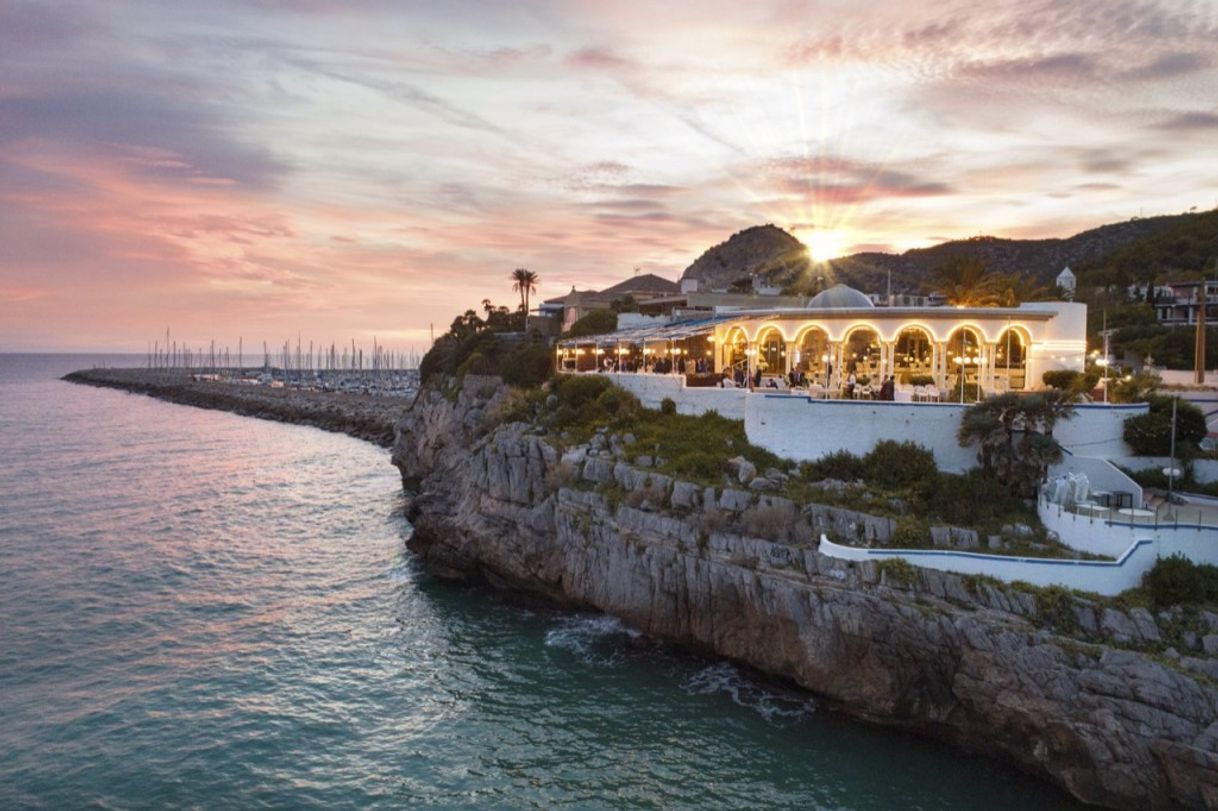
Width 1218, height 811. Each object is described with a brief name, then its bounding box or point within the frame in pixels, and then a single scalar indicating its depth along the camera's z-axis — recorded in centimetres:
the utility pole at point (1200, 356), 3772
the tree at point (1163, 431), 2534
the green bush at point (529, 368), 4700
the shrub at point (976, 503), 2277
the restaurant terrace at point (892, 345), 3123
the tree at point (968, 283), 4106
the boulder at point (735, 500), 2477
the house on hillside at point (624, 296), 6031
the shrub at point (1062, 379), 3011
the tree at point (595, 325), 5362
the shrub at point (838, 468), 2627
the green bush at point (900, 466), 2498
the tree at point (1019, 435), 2378
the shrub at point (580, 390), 3769
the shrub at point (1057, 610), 1852
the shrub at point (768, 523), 2362
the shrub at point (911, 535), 2144
